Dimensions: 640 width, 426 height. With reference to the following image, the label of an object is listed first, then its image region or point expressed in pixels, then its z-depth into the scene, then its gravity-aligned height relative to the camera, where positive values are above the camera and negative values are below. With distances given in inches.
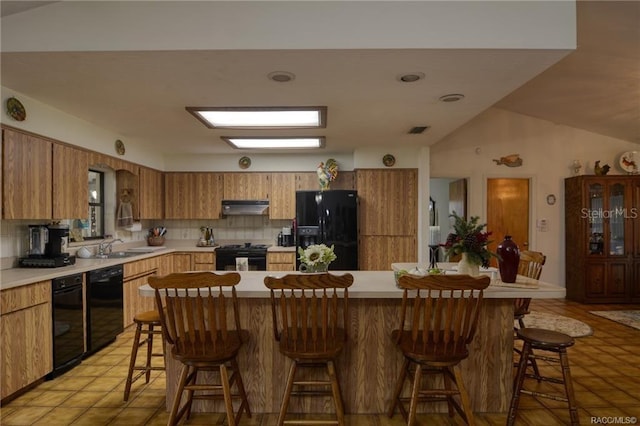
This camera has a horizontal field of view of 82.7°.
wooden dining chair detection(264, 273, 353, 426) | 78.0 -28.2
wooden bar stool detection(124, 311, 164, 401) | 103.5 -36.0
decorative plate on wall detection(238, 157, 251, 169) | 230.1 +33.8
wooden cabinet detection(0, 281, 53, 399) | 99.5 -34.7
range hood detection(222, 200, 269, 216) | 227.3 +5.2
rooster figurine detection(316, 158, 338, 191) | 215.9 +25.1
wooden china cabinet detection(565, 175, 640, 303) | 210.8 -15.0
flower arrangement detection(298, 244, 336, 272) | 97.3 -11.5
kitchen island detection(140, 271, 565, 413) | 95.5 -38.8
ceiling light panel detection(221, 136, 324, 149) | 178.2 +37.9
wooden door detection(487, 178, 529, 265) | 243.4 +3.4
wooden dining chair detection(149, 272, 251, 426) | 78.1 -28.5
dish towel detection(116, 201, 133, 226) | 191.9 +1.1
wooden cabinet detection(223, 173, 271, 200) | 229.8 +19.2
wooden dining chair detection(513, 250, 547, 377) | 110.2 -18.0
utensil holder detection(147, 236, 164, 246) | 223.1 -15.4
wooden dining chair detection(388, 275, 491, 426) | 76.9 -27.5
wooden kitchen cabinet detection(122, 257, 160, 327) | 159.3 -31.9
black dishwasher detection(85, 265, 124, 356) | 134.6 -35.4
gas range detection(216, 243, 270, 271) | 213.2 -24.4
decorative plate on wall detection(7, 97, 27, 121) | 115.0 +34.6
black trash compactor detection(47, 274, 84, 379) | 117.2 -35.9
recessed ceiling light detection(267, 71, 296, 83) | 101.7 +39.7
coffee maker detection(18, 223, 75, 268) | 125.6 -11.2
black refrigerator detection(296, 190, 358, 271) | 203.9 -4.6
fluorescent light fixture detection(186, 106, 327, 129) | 131.9 +38.5
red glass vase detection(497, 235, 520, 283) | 94.7 -11.9
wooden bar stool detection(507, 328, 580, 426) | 85.7 -35.3
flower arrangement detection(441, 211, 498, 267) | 92.4 -7.4
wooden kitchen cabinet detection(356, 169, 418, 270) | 207.8 -1.9
